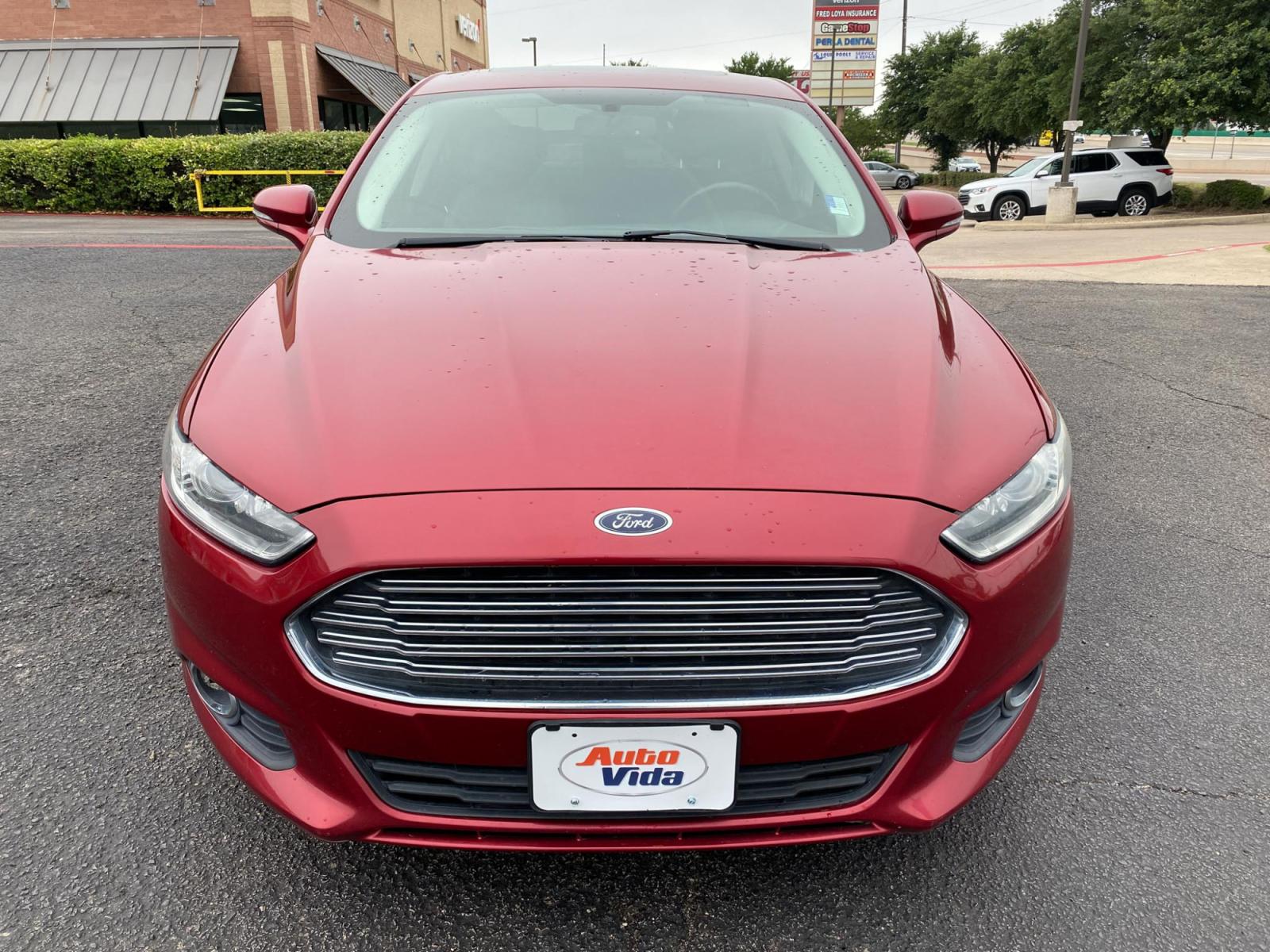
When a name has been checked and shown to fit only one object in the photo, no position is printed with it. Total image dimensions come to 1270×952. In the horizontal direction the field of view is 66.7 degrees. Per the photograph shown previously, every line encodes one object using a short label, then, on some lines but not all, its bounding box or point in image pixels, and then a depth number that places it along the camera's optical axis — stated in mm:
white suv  21125
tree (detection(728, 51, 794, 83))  57281
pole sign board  45812
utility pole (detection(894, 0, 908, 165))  44906
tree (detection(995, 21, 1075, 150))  29703
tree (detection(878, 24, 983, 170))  42594
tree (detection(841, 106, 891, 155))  49781
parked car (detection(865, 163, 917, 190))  31638
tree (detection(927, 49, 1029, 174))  33812
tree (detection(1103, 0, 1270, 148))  19938
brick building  22109
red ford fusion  1465
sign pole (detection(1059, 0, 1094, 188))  19469
